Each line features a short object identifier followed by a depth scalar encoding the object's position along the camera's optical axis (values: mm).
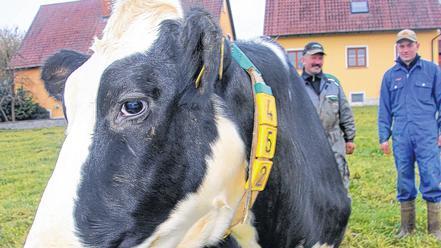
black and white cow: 1567
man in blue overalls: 5426
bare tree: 28344
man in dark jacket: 5102
